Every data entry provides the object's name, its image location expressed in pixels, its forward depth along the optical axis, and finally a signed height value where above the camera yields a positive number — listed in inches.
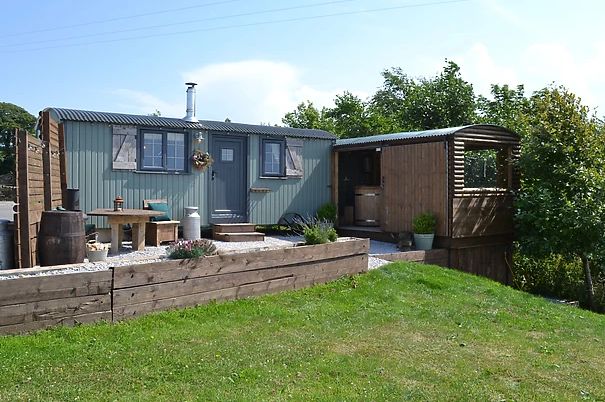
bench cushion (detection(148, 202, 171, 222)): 387.2 -12.0
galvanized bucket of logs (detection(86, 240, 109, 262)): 267.0 -29.6
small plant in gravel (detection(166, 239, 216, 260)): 232.4 -24.5
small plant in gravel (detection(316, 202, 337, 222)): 492.1 -18.4
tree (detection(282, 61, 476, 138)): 807.1 +125.3
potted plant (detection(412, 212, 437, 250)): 419.5 -29.1
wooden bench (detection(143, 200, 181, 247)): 353.7 -25.7
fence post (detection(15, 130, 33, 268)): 224.4 -3.4
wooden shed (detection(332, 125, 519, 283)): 419.3 -2.3
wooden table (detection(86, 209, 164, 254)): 309.9 -17.6
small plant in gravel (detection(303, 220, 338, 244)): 295.6 -23.0
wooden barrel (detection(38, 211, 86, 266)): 238.2 -20.5
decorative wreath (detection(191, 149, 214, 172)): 422.9 +24.8
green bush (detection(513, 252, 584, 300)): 486.3 -73.5
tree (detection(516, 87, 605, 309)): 405.7 +6.9
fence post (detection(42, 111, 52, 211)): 277.3 +12.1
